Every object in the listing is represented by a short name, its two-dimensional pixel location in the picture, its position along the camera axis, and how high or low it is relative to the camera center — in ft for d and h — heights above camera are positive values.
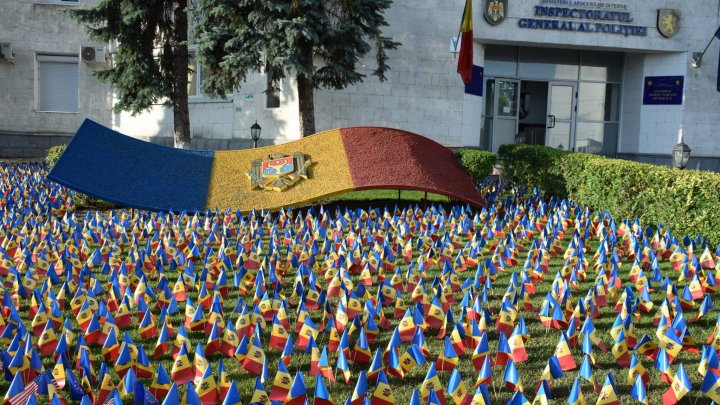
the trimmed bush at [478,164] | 43.32 -2.30
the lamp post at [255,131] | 54.80 -0.88
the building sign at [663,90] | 64.13 +3.81
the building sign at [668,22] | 63.21 +9.80
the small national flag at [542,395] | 12.04 -4.55
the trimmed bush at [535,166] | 41.83 -2.42
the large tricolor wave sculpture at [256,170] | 34.94 -2.61
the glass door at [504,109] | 68.18 +1.74
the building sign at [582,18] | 61.46 +9.73
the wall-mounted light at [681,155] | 39.73 -1.28
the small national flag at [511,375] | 13.24 -4.65
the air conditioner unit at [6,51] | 72.59 +6.29
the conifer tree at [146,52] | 51.75 +4.84
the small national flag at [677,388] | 12.87 -4.71
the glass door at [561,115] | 69.15 +1.27
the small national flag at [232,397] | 11.76 -4.61
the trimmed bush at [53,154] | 47.80 -2.75
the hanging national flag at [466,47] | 54.85 +6.14
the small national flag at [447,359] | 14.53 -4.88
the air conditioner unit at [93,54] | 74.08 +6.37
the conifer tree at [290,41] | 46.91 +5.45
